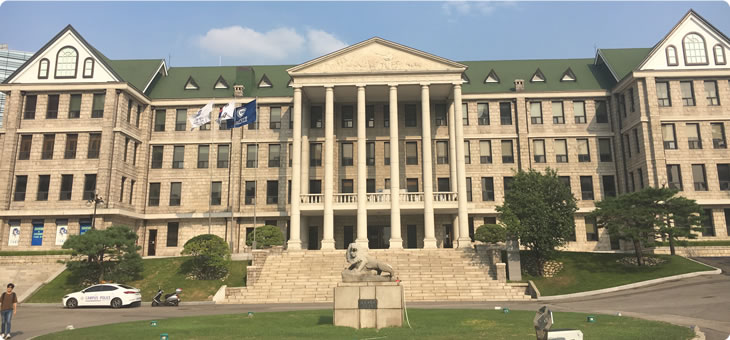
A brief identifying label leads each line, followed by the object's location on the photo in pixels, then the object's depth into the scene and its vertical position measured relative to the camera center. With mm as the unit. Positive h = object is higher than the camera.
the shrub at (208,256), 35250 -1224
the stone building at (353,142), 43094 +8832
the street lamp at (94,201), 40053 +3063
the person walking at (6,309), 16562 -2288
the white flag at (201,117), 42594 +10130
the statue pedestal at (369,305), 16500 -2182
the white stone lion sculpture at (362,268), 17141 -1038
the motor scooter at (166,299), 30422 -3625
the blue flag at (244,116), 42612 +10325
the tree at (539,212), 34781 +1728
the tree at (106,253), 34469 -1137
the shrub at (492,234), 37250 +242
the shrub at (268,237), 38188 +93
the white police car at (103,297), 29453 -3359
